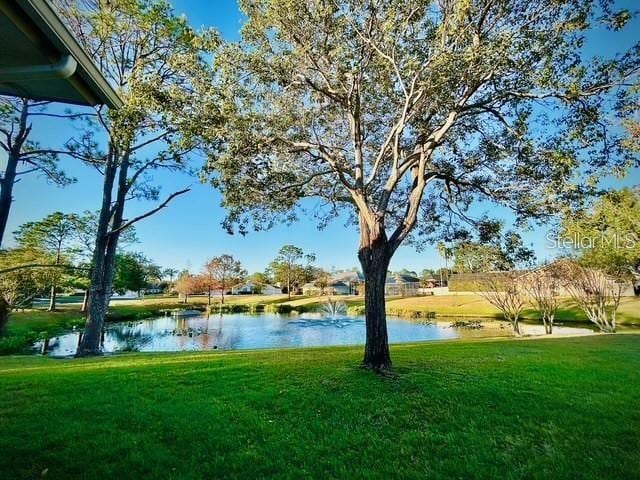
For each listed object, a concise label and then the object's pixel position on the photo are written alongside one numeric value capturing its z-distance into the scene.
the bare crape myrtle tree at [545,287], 20.64
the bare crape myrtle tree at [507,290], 21.45
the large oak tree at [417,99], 6.72
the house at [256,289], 79.44
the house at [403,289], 63.65
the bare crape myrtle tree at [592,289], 19.66
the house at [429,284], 73.39
